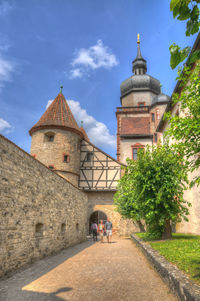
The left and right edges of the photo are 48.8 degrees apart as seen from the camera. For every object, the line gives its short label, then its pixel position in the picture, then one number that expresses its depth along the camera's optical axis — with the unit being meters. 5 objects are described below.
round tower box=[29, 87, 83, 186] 17.70
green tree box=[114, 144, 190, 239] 9.23
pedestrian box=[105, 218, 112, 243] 13.04
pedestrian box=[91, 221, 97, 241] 15.12
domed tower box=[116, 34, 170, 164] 24.83
